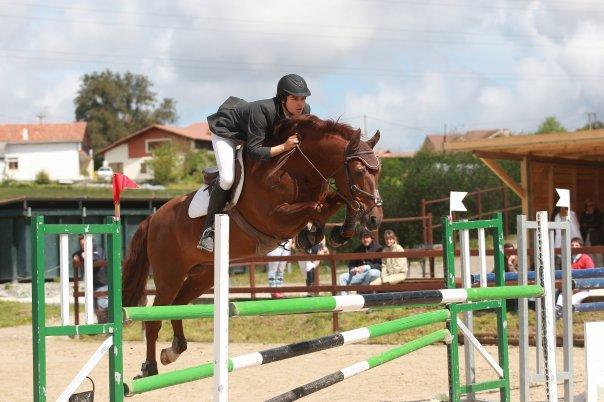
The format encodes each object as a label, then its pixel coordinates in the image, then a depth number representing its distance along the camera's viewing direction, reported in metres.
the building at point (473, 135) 93.57
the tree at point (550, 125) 108.12
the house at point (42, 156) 74.25
